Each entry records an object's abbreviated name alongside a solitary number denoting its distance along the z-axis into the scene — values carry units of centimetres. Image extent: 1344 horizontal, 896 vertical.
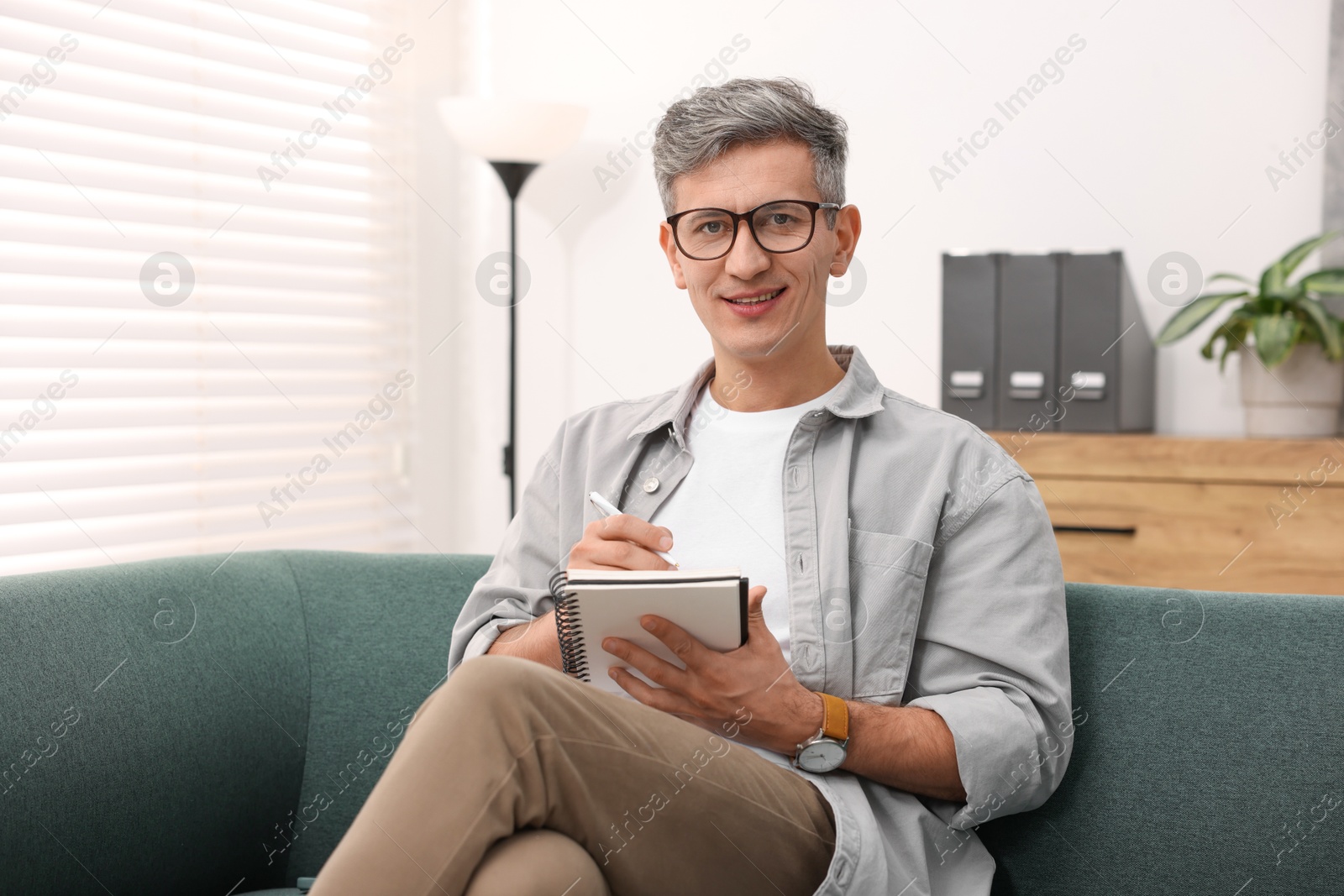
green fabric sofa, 124
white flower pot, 225
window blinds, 239
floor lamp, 290
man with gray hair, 105
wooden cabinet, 213
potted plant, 222
